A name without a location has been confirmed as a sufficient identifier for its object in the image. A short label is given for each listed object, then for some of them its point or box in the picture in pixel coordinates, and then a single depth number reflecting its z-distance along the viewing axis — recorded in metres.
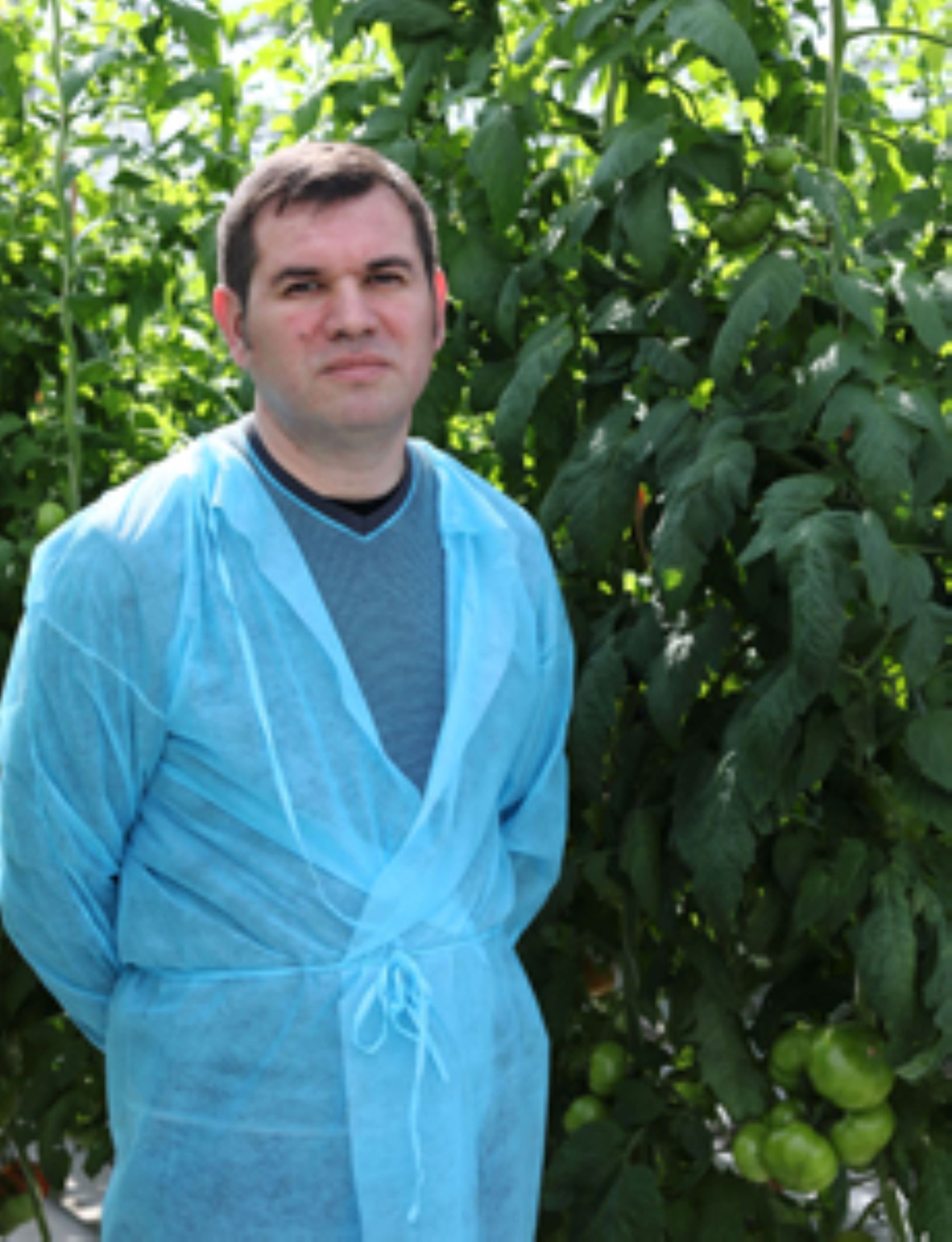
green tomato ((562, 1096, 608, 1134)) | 2.90
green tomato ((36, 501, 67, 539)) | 3.12
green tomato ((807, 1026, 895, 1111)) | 2.67
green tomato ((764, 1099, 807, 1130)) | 2.75
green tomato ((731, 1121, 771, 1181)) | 2.76
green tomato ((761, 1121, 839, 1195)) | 2.69
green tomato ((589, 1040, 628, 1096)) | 2.90
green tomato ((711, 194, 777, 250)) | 2.70
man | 2.39
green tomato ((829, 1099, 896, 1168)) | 2.71
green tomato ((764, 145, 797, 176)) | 2.68
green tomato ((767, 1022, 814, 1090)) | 2.73
